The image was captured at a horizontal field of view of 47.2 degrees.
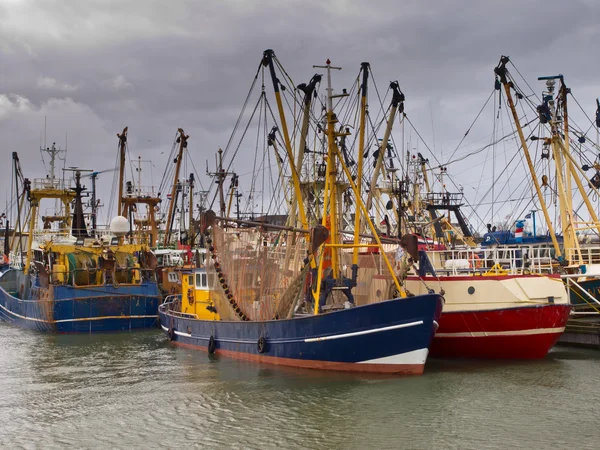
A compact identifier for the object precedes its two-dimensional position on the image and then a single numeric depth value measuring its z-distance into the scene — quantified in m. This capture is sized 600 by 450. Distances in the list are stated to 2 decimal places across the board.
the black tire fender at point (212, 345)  26.16
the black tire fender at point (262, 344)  22.61
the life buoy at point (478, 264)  29.20
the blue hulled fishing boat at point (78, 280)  34.47
